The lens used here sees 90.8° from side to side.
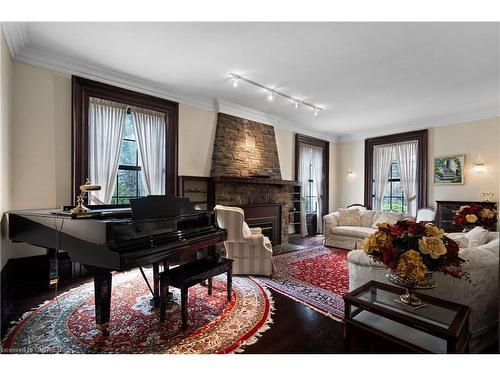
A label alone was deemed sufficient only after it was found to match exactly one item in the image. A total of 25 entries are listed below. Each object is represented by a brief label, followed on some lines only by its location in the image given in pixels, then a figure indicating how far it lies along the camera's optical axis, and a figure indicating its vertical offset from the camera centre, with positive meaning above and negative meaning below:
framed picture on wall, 5.55 +0.38
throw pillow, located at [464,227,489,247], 2.52 -0.55
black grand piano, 1.87 -0.44
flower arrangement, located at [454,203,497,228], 4.17 -0.52
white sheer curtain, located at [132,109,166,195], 4.10 +0.67
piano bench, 2.19 -0.86
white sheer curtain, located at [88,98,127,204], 3.62 +0.65
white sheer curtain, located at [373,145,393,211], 6.82 +0.47
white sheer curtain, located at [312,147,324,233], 7.28 +0.20
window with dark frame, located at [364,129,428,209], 6.10 +0.66
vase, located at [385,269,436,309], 1.66 -0.68
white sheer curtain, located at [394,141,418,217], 6.30 +0.40
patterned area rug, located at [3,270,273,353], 1.93 -1.27
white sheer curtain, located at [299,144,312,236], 6.79 +0.29
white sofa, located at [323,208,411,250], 5.08 -0.89
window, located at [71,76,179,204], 3.48 +0.71
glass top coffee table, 1.45 -0.85
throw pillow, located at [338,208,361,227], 5.72 -0.75
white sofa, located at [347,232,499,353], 1.89 -0.84
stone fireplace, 4.88 +0.21
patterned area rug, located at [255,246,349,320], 2.71 -1.30
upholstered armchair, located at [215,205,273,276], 3.50 -0.90
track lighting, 3.79 +1.65
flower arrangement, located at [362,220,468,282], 1.58 -0.43
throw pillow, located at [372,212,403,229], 5.27 -0.68
